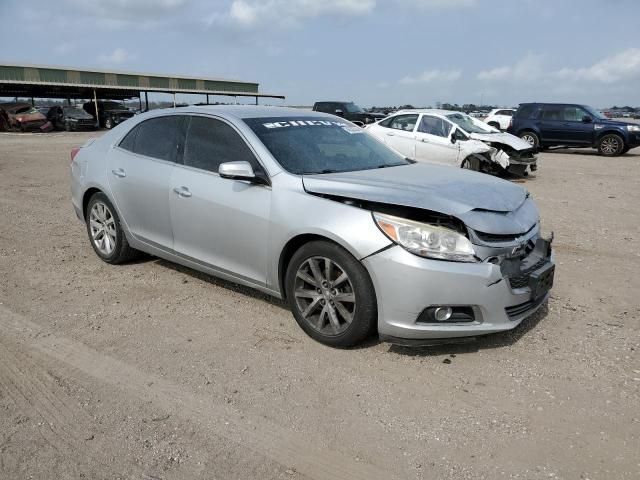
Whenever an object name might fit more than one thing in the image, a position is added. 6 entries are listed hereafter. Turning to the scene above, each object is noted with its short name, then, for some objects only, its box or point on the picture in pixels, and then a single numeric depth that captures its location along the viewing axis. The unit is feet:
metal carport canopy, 112.88
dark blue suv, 61.98
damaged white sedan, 39.42
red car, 96.12
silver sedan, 10.98
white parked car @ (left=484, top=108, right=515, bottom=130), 78.54
